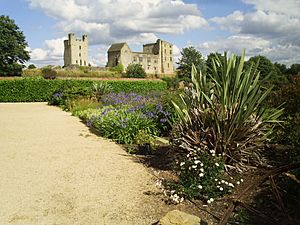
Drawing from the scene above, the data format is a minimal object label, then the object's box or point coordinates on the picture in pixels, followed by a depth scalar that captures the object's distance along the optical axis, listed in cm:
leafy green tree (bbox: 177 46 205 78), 6216
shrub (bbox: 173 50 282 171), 464
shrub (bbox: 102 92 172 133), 821
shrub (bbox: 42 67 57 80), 3362
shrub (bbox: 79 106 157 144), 769
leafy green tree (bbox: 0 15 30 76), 3803
